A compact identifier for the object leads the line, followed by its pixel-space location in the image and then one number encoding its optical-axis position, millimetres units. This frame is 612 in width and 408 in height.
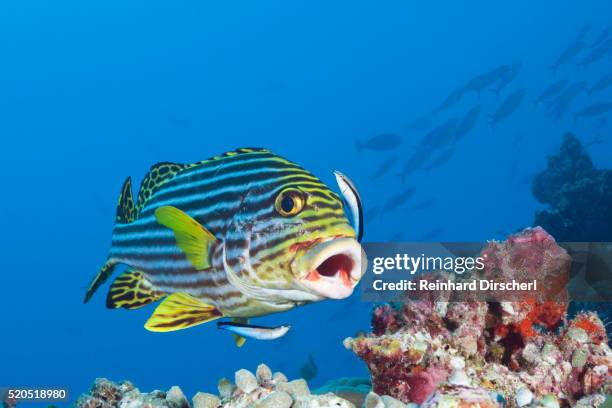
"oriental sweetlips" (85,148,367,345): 2438
